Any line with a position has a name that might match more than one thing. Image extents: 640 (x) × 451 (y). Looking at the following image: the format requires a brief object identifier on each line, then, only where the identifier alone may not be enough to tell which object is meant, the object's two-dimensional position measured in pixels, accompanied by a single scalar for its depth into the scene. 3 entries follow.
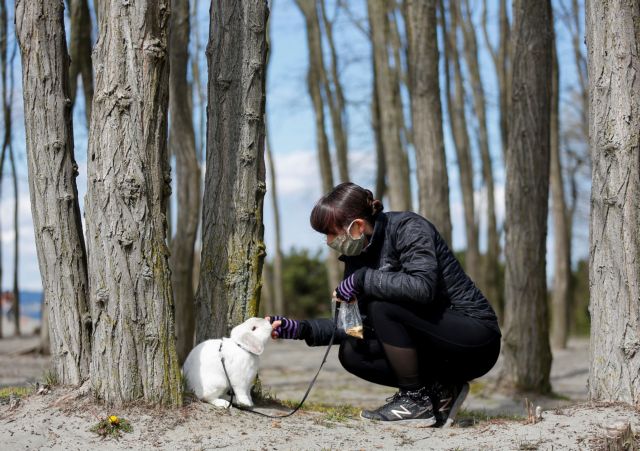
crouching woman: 4.60
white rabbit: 4.68
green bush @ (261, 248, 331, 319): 22.42
